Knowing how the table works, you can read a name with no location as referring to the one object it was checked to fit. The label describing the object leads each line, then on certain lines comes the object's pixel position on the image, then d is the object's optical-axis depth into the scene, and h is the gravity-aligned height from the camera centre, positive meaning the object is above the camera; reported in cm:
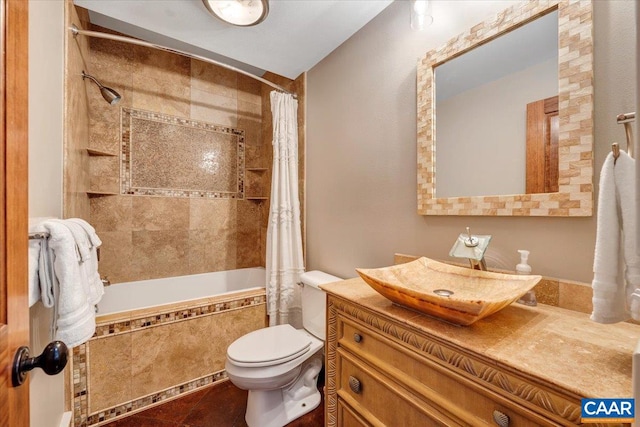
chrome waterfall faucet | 98 -14
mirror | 88 +37
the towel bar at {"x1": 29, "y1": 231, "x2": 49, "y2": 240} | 77 -6
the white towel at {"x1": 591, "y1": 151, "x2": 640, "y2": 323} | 57 -7
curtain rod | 151 +109
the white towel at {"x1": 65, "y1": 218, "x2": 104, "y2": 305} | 97 -19
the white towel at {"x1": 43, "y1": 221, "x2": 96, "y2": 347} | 81 -23
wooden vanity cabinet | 58 -48
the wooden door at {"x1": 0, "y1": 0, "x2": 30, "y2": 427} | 44 +2
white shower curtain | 208 -14
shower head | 171 +78
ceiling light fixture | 147 +117
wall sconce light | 124 +95
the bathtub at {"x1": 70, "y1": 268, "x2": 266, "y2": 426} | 152 -87
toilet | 135 -81
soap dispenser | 92 -21
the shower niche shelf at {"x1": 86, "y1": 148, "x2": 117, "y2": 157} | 194 +47
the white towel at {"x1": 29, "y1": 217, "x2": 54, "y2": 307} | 77 -17
